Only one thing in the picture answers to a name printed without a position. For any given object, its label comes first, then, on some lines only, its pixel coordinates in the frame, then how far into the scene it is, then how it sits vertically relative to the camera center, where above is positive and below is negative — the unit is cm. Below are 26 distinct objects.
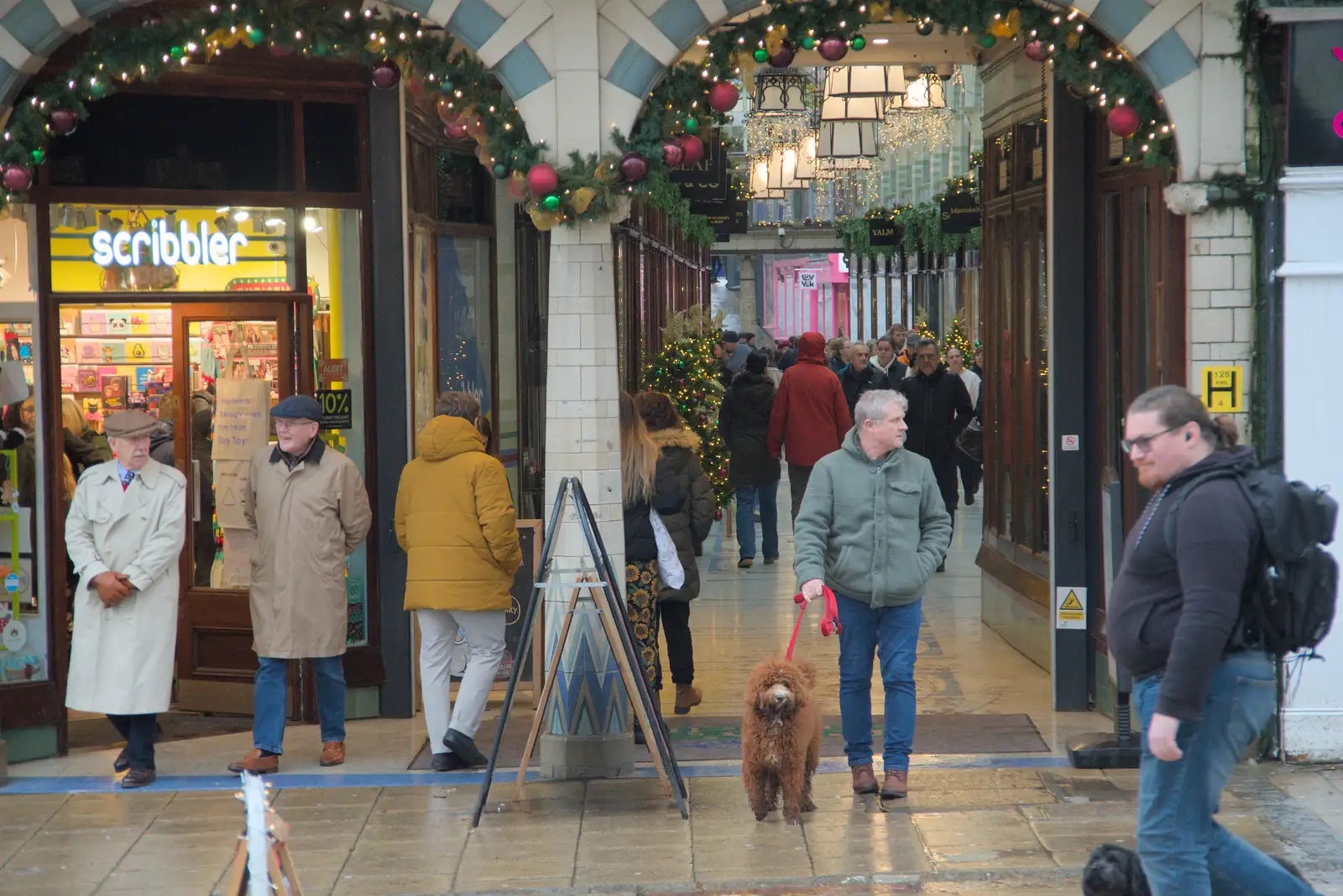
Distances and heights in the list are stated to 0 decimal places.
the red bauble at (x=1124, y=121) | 1502 +69
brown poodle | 1292 -172
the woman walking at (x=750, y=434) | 2752 -123
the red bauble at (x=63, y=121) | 1548 +79
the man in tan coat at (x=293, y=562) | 1524 -123
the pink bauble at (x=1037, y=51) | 1523 +102
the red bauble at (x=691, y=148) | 1513 +61
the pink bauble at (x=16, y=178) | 1520 +52
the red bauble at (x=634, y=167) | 1452 +50
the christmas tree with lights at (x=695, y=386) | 2859 -90
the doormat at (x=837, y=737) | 1565 -217
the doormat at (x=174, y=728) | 1728 -227
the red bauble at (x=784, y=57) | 1526 +102
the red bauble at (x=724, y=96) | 1505 +84
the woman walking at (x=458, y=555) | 1507 -119
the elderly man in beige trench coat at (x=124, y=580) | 1473 -125
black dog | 949 -167
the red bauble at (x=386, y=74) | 1656 +105
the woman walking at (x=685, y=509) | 1698 -111
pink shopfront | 11594 -43
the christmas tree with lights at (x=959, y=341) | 3812 -70
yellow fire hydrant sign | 1475 -49
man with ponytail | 837 -93
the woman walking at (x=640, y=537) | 1612 -120
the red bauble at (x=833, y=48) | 1525 +105
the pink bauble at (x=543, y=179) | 1446 +46
